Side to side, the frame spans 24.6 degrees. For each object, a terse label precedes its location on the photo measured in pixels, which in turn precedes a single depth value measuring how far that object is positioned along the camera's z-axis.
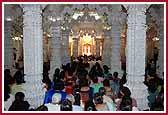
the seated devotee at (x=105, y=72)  8.01
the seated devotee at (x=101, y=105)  4.51
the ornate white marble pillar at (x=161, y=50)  8.11
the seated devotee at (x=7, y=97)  5.11
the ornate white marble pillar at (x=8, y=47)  8.57
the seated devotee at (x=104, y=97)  4.84
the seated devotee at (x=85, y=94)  5.25
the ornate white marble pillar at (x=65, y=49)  10.88
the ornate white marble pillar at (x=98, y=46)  22.05
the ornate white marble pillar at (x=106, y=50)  10.87
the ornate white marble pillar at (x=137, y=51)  5.90
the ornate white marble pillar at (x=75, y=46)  20.19
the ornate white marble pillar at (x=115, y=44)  9.07
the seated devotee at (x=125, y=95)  4.70
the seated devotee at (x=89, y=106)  4.41
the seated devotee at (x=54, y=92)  4.79
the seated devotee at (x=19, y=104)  4.60
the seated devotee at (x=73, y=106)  4.48
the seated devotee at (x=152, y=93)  5.90
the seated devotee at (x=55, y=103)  4.29
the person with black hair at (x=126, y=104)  4.53
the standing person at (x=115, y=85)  6.41
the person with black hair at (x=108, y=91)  5.49
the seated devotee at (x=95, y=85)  5.79
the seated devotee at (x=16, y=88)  5.95
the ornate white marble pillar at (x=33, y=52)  5.79
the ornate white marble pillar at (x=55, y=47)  9.14
